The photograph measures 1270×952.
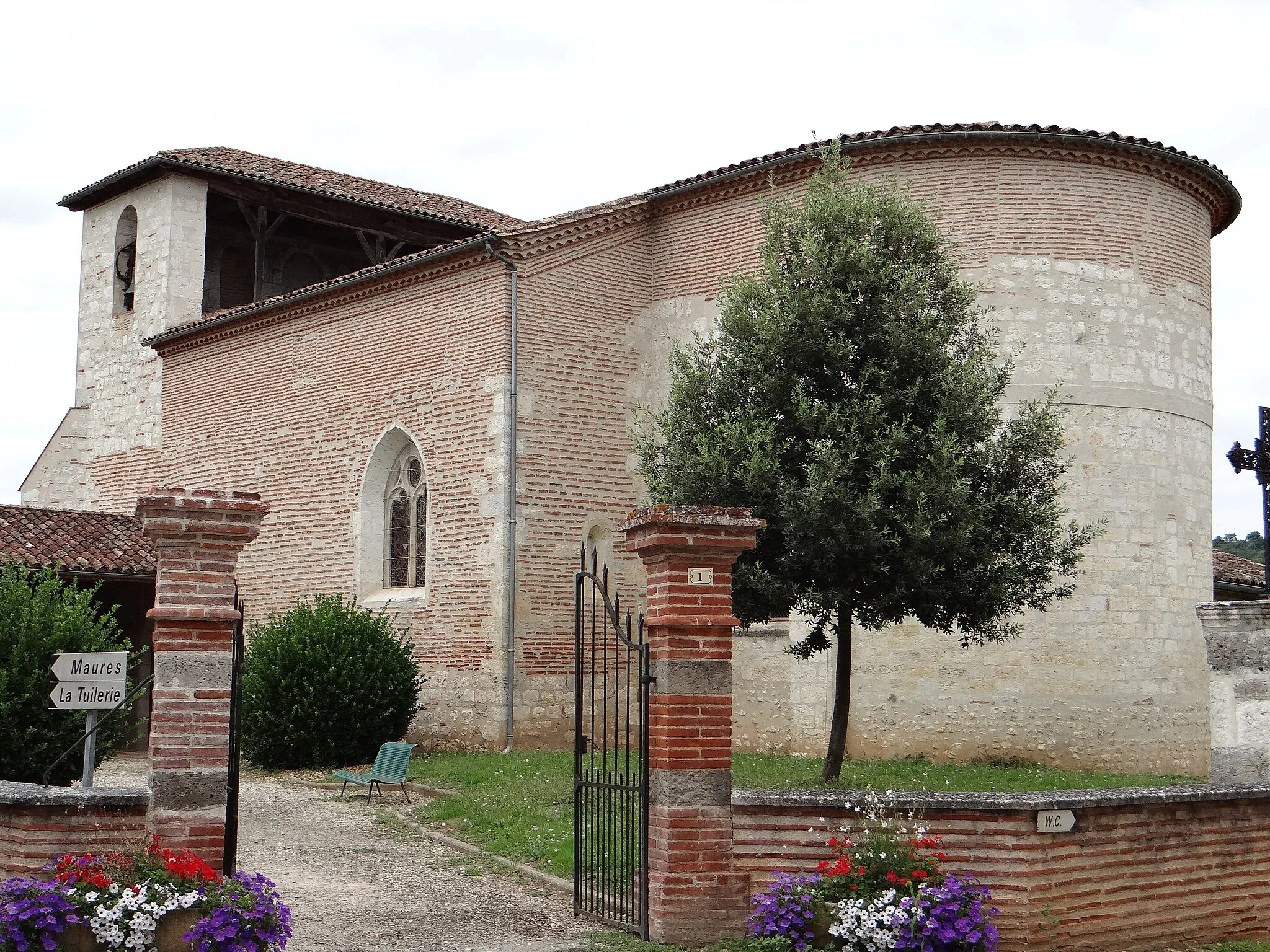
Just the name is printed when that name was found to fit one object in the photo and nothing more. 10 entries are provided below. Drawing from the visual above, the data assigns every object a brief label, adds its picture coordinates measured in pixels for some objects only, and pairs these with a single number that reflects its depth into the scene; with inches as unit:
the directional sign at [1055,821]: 297.7
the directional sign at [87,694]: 348.5
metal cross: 391.2
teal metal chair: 547.8
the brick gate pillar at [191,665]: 287.6
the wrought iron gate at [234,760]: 295.3
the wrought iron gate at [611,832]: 310.2
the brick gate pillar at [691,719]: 298.8
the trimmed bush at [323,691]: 637.3
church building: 625.9
